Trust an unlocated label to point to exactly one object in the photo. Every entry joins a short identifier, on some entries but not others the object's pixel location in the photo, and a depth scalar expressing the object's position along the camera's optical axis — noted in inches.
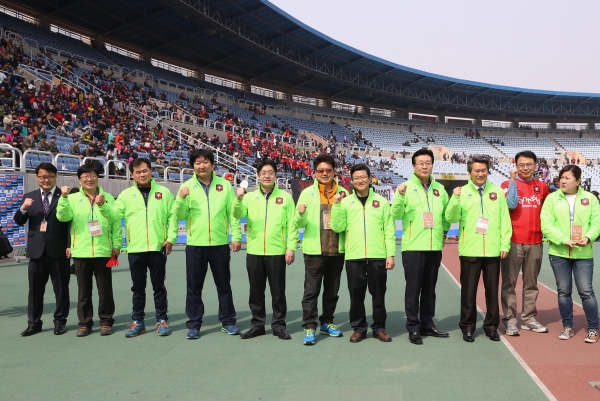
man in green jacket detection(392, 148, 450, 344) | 200.5
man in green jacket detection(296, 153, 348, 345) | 201.6
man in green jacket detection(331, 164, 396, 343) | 197.3
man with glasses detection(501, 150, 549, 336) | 210.2
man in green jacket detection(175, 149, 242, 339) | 207.3
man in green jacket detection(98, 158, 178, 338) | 207.3
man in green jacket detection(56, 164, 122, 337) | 209.5
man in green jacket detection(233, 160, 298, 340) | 205.8
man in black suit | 210.7
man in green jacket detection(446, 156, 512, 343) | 200.4
